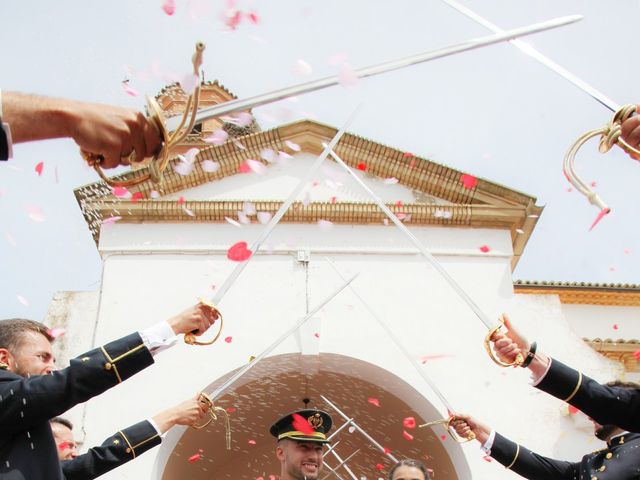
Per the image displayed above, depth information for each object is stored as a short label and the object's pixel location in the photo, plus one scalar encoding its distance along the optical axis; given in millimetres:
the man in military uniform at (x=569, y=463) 3768
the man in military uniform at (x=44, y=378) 2898
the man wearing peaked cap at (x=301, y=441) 4551
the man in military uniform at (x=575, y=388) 3178
